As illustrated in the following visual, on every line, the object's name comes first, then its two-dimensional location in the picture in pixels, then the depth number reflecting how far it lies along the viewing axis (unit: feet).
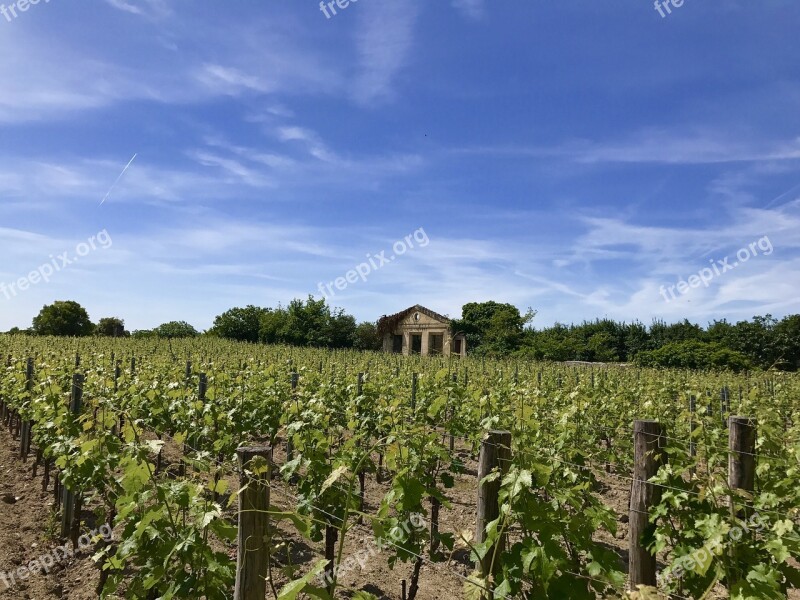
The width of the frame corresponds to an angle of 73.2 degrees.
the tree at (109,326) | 151.12
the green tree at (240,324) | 131.85
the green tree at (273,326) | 124.16
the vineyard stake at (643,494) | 10.62
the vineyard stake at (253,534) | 6.58
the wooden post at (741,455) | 10.90
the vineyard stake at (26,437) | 25.41
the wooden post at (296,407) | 17.72
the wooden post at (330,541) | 13.51
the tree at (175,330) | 149.33
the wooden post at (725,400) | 28.99
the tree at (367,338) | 124.77
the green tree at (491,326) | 114.94
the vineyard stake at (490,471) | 8.41
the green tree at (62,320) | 140.15
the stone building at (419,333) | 125.49
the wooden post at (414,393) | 27.64
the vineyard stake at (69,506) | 16.43
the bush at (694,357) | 80.69
